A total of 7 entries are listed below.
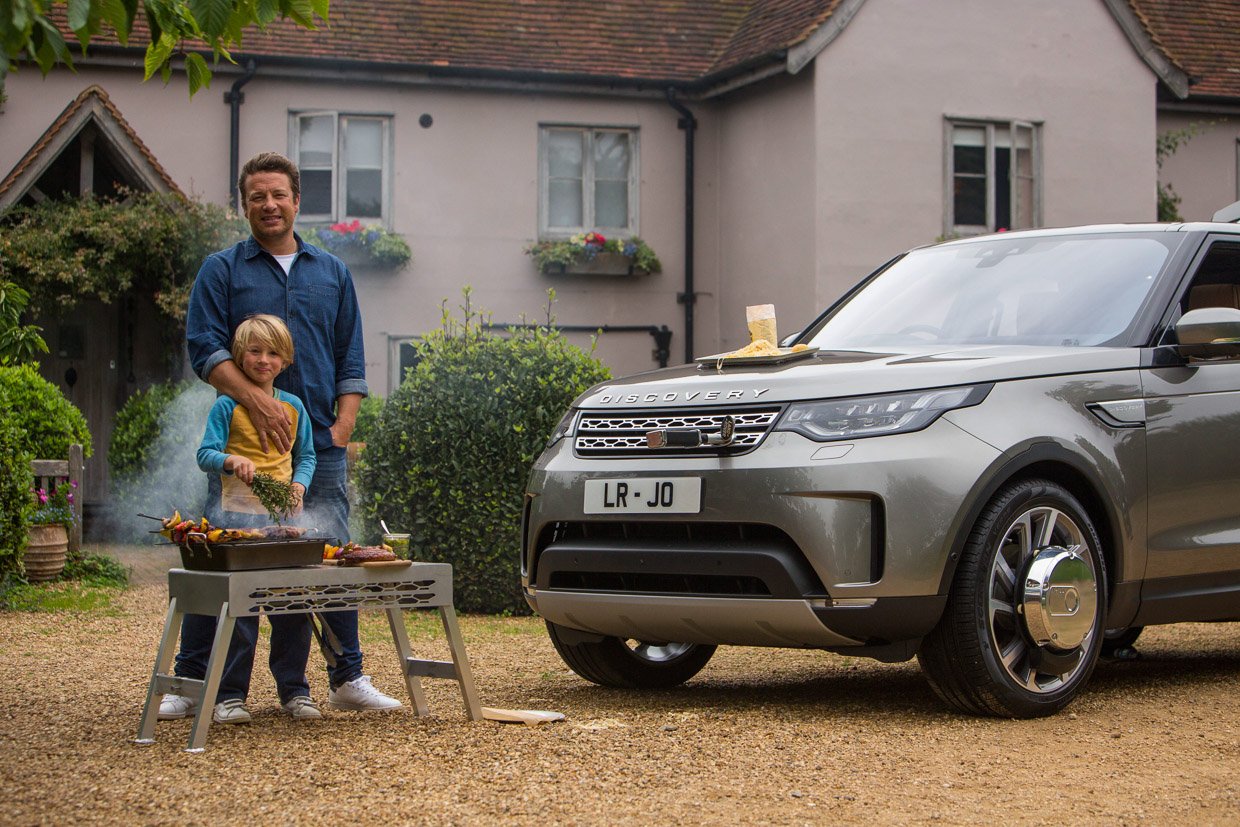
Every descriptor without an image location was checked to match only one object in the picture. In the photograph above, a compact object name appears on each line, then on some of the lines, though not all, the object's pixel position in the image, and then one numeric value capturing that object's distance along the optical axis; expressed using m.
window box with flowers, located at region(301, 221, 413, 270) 18.81
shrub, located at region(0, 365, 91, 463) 12.37
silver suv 5.39
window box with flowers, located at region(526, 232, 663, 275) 19.50
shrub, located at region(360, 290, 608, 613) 9.79
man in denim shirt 5.89
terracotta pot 11.49
